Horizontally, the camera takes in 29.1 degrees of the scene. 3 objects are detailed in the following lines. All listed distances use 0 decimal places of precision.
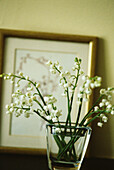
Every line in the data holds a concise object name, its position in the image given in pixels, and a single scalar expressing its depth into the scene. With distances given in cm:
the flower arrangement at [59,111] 75
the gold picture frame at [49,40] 118
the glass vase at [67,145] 78
